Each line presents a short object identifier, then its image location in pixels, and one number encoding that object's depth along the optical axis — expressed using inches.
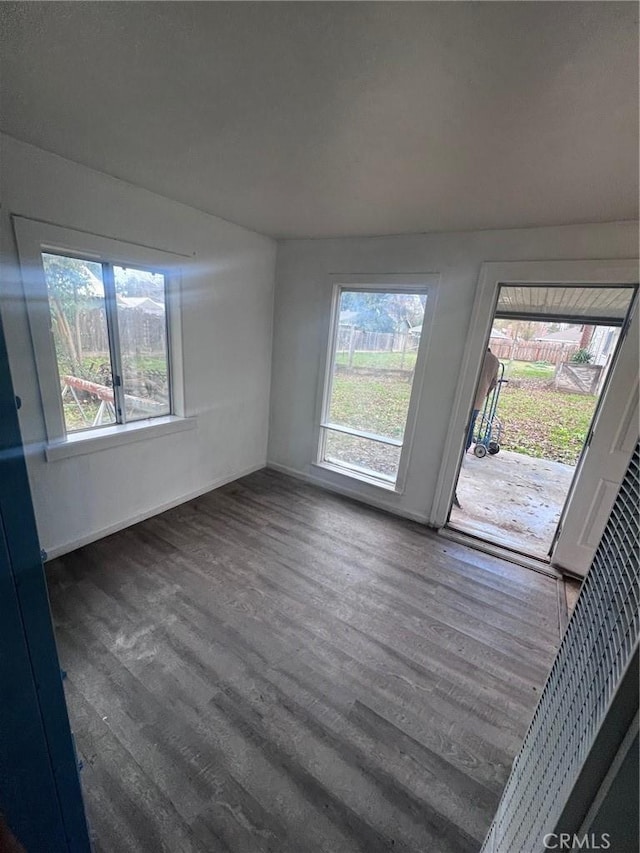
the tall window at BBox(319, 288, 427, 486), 116.6
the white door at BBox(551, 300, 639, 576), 83.6
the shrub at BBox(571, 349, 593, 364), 200.7
